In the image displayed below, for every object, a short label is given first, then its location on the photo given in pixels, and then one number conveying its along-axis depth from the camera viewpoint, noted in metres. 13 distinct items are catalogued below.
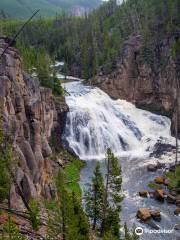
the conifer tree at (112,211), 35.14
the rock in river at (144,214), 41.50
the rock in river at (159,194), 47.28
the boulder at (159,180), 53.19
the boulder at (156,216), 41.95
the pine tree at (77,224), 26.26
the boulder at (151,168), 58.03
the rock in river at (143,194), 48.53
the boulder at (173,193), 48.82
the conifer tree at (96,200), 36.47
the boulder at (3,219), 22.87
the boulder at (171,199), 46.66
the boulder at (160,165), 59.39
